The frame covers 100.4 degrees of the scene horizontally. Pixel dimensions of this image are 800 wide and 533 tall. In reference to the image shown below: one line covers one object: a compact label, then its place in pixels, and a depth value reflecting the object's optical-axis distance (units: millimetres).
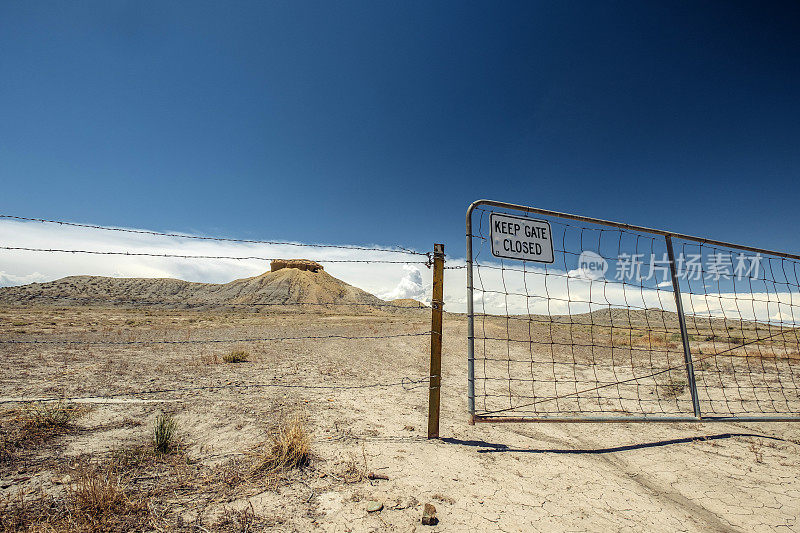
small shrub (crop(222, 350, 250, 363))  9555
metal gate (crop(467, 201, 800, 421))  4320
